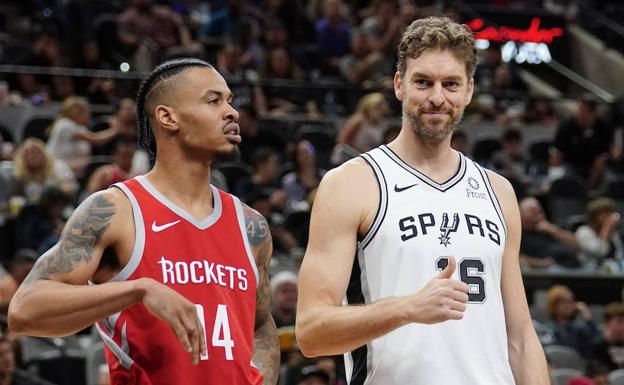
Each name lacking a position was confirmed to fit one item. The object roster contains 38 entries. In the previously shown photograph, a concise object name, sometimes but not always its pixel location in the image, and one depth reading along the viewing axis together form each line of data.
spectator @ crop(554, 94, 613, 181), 16.95
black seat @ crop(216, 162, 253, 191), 13.76
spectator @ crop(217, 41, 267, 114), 16.31
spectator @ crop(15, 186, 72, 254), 11.77
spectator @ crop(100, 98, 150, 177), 12.88
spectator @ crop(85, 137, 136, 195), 12.14
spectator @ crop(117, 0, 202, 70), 16.03
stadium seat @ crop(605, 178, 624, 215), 15.91
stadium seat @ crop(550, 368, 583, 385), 10.61
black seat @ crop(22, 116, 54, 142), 14.16
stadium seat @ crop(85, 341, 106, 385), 9.68
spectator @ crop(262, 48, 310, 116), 16.94
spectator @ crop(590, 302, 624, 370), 11.76
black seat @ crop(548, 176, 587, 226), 15.44
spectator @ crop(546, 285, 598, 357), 12.23
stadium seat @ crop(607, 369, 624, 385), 10.78
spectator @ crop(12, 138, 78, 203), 12.63
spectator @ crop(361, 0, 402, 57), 18.02
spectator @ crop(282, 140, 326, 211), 13.62
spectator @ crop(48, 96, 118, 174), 13.64
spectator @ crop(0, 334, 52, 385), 9.07
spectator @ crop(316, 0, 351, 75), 18.48
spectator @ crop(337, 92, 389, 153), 14.77
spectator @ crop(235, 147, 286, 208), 13.30
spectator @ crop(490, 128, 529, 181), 16.09
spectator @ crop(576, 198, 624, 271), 14.05
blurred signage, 19.52
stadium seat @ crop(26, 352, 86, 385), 9.91
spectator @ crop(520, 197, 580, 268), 13.80
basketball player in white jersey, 4.60
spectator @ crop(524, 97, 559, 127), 18.50
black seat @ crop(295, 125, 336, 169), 15.16
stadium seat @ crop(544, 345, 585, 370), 11.44
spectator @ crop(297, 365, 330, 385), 9.12
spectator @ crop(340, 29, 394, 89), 17.30
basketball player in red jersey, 4.28
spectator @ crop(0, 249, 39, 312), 10.58
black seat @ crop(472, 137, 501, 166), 16.39
